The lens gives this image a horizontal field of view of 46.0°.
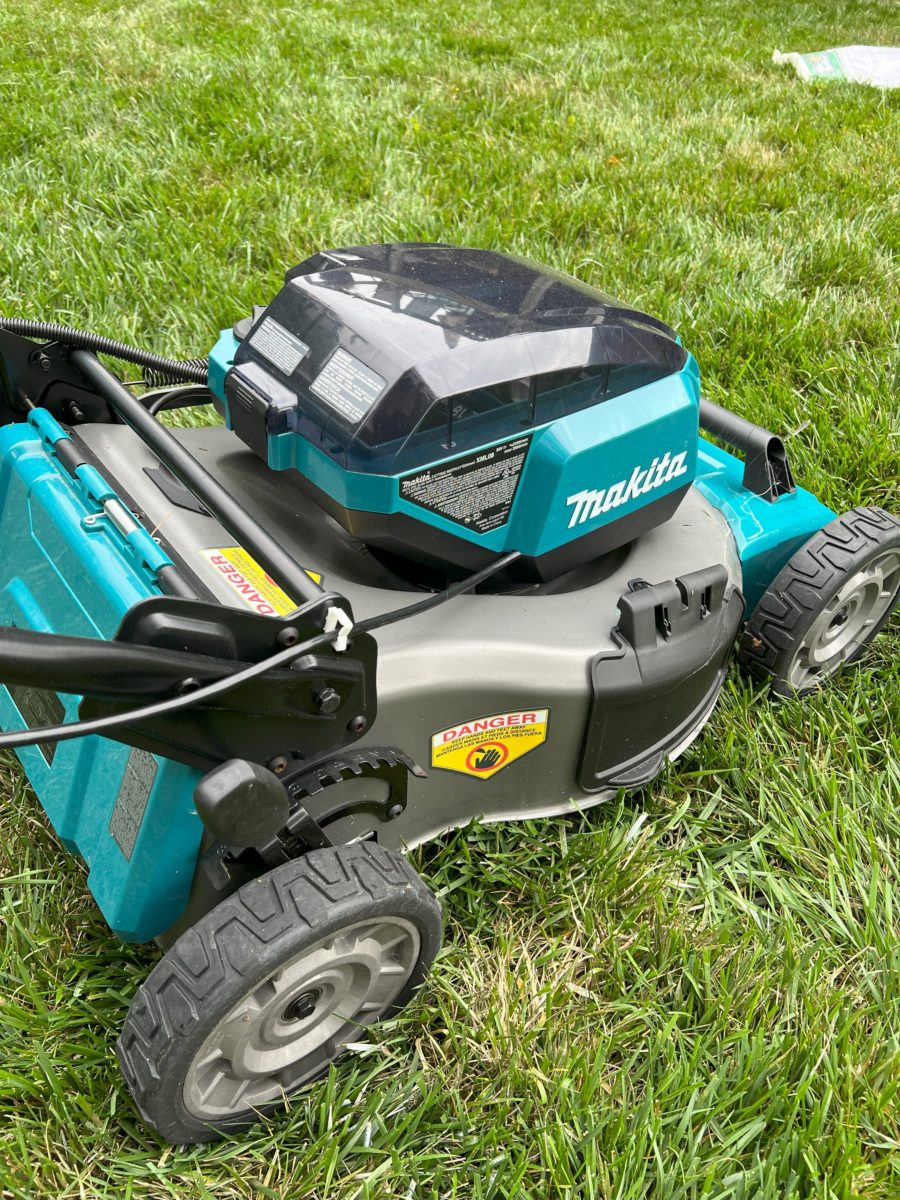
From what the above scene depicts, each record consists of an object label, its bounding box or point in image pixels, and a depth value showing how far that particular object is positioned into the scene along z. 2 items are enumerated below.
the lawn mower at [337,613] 1.06
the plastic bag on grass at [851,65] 4.99
